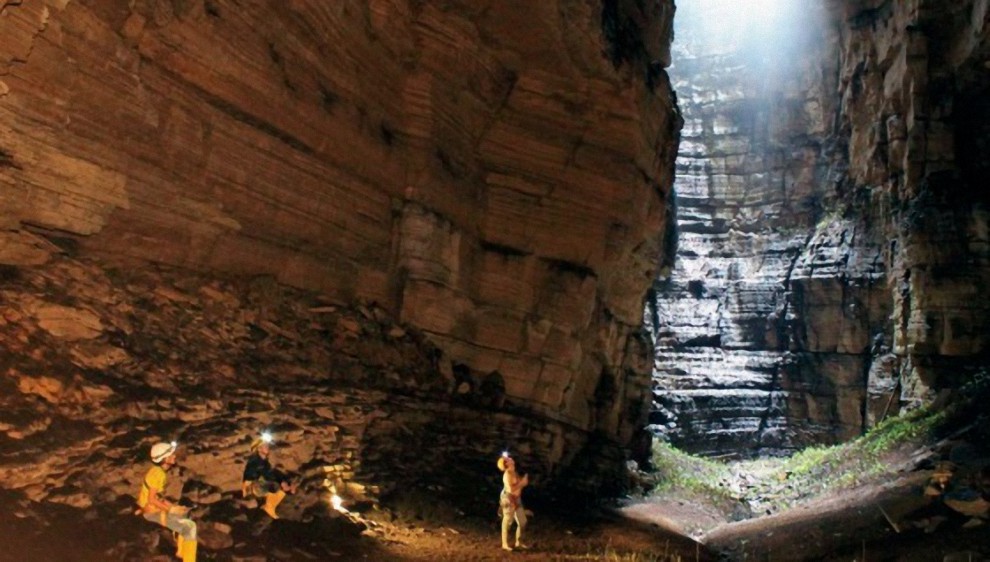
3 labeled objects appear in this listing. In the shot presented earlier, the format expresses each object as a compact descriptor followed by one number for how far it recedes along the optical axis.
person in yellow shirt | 6.47
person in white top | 10.63
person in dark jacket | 8.67
